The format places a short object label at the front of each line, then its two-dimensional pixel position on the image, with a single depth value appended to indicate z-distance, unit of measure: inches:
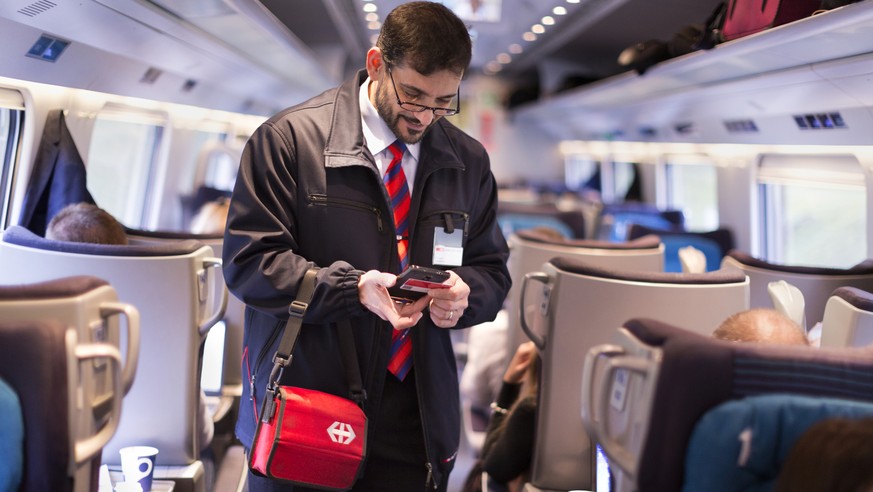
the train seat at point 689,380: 65.5
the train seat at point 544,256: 187.2
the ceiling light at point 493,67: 574.3
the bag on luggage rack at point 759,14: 158.6
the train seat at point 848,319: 111.6
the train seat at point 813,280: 150.3
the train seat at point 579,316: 131.6
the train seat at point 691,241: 266.2
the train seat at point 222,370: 171.9
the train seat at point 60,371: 67.2
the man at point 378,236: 89.1
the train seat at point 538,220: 298.7
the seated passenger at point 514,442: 152.7
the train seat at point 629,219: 344.8
